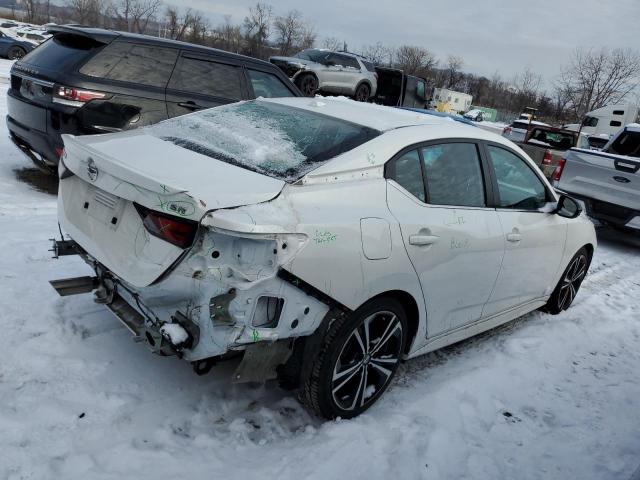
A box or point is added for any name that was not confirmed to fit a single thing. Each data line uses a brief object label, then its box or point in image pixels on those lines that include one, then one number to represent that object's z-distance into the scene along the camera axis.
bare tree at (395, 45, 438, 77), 84.36
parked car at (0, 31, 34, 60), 22.53
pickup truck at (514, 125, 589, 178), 14.86
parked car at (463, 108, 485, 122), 54.27
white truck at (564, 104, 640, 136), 34.47
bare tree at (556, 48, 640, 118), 54.88
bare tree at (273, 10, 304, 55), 72.56
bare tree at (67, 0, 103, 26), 74.01
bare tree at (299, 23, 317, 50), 75.39
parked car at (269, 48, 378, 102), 17.00
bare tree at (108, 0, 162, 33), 80.06
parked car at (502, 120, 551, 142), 21.42
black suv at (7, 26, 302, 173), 5.53
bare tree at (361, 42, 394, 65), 84.28
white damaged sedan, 2.34
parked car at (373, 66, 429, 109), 20.73
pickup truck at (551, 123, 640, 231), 7.71
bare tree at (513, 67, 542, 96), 92.39
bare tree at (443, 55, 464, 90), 97.13
